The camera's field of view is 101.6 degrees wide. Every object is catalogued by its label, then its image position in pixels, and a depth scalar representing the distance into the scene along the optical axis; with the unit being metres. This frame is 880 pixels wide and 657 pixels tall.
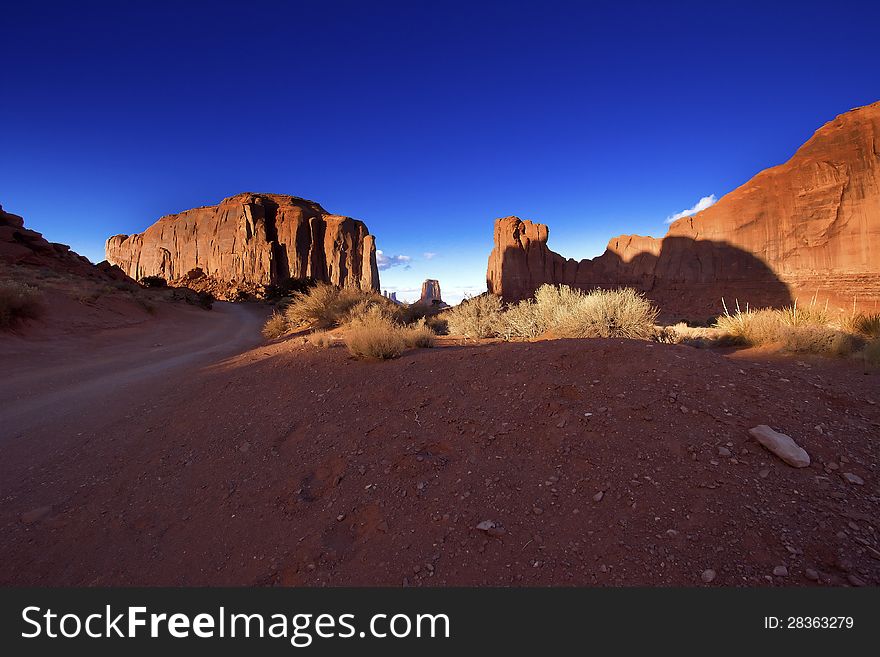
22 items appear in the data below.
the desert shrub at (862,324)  6.12
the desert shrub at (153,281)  38.34
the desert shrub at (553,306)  7.27
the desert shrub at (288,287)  43.39
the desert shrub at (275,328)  12.63
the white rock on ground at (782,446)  2.37
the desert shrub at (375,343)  5.57
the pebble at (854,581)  1.66
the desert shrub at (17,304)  9.76
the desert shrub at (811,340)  4.81
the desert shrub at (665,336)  6.72
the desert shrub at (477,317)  9.11
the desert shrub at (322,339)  7.04
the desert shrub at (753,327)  5.97
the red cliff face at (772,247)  34.00
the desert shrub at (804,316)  6.39
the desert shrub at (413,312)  12.98
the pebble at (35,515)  2.73
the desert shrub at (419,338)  6.52
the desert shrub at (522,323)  7.68
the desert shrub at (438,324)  11.84
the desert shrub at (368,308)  10.57
